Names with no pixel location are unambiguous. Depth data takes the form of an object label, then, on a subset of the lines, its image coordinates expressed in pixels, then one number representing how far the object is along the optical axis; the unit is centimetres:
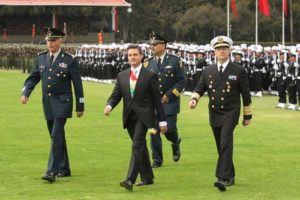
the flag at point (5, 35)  9112
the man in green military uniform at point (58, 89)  1300
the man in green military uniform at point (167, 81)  1435
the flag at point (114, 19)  8850
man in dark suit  1202
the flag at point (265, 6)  5228
